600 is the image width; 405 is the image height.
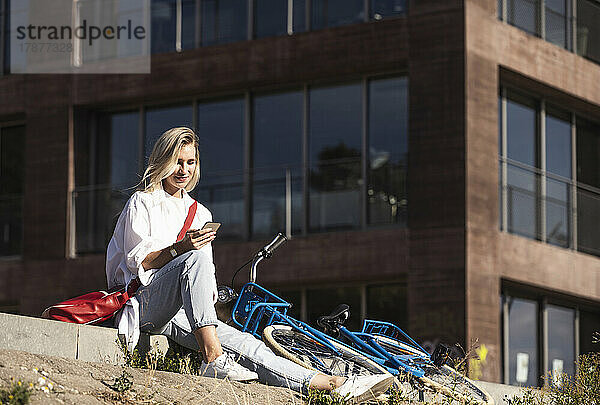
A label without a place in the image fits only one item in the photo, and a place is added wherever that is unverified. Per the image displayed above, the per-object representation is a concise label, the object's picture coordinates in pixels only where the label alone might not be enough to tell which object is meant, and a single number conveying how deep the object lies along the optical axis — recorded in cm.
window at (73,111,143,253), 2069
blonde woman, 732
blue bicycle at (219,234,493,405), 812
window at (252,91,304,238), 1916
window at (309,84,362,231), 1877
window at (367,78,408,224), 1830
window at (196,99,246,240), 1959
